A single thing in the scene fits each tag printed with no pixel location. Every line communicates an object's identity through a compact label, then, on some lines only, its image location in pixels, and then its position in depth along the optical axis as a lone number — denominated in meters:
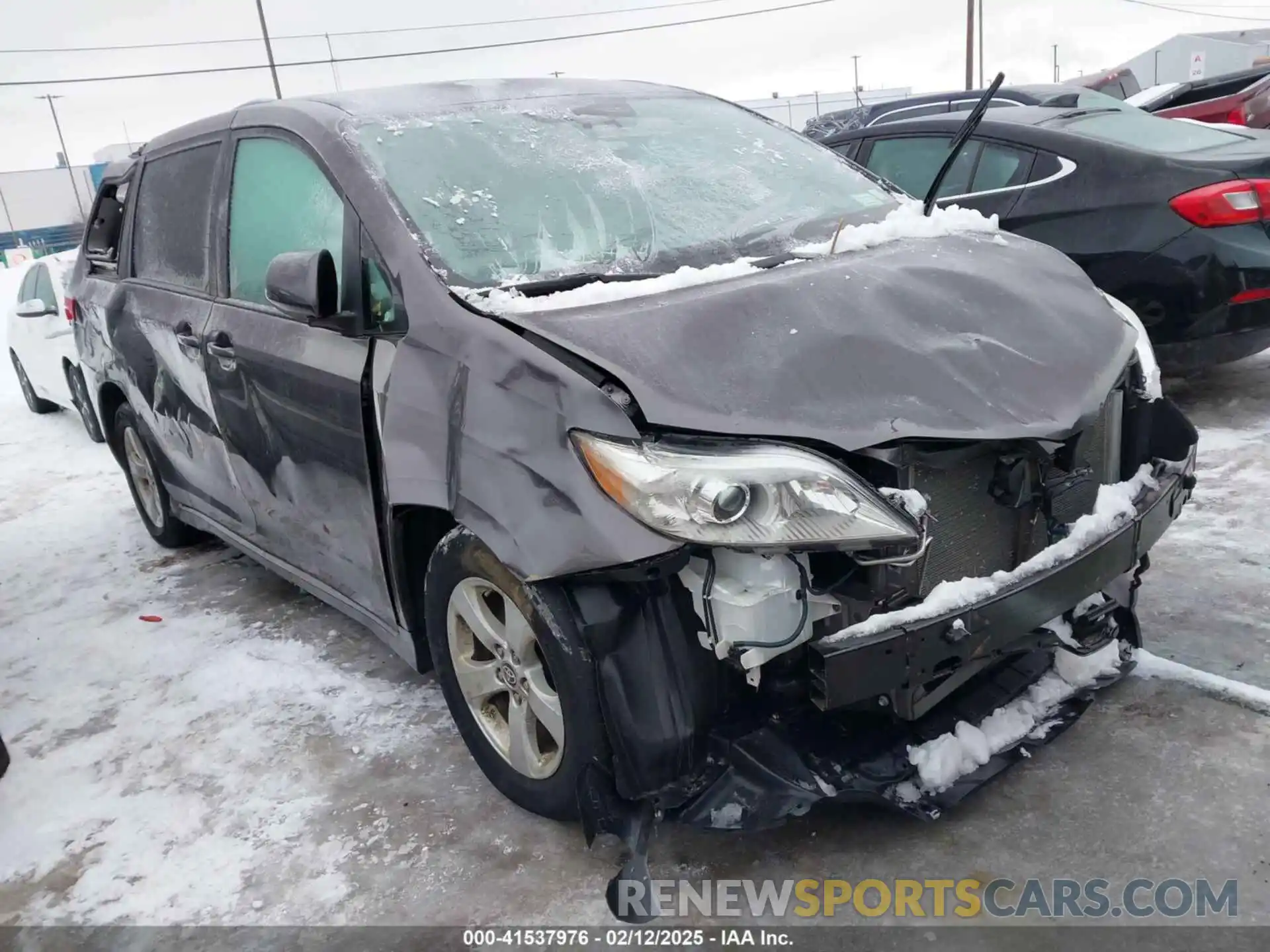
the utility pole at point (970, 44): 28.97
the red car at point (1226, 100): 9.02
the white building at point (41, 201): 54.44
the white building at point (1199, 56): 40.38
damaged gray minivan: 2.02
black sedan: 4.61
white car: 7.42
